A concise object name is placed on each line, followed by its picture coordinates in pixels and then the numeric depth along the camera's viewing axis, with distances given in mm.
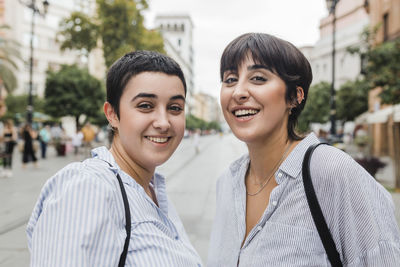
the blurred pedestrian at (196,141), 23078
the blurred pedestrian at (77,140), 19422
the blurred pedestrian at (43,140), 17219
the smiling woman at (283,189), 1403
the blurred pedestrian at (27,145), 12570
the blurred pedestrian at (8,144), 10820
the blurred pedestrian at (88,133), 17031
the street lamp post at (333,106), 15939
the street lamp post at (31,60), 16188
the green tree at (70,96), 28109
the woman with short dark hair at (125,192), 1098
